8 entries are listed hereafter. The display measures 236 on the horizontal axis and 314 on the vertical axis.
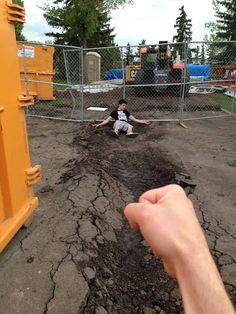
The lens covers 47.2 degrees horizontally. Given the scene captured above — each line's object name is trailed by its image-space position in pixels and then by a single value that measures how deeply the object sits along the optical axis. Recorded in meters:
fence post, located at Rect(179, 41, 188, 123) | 6.98
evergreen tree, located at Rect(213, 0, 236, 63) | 29.70
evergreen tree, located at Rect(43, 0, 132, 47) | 18.58
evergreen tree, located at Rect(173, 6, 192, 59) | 50.06
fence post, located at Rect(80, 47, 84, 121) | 6.97
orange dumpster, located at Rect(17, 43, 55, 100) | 9.73
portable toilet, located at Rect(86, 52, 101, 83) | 15.52
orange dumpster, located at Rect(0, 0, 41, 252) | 2.46
